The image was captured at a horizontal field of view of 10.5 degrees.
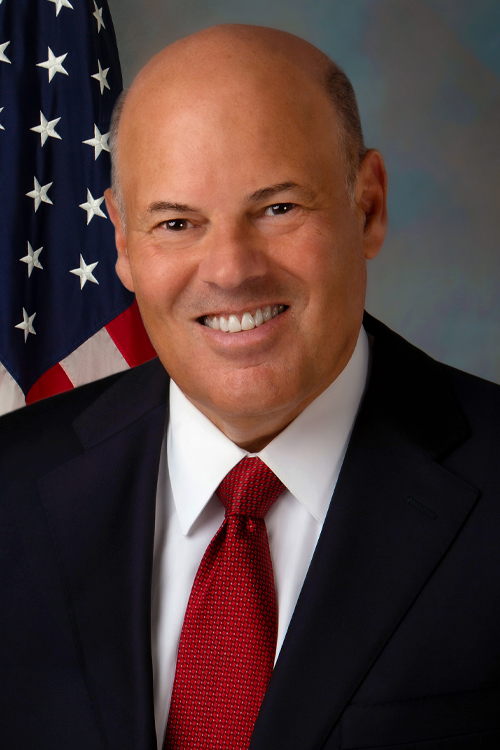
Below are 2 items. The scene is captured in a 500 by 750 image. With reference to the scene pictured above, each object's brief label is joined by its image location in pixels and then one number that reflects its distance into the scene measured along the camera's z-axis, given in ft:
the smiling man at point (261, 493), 5.39
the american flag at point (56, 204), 6.52
